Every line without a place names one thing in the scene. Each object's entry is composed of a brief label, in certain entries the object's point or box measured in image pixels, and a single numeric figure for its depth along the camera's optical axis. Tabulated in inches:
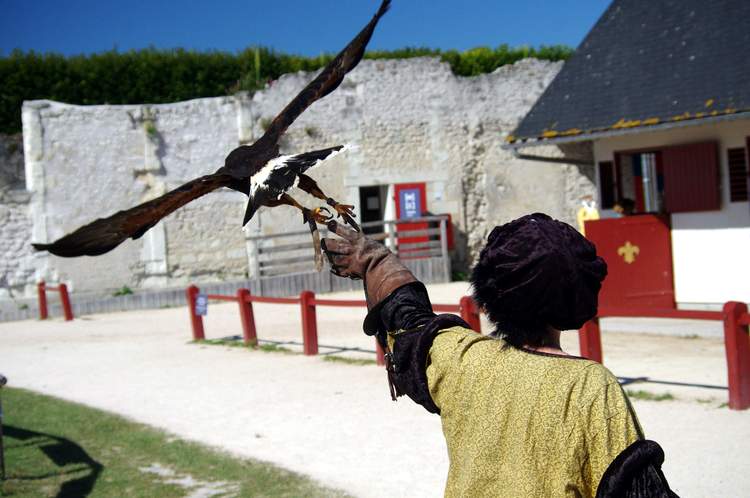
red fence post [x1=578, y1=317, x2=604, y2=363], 314.2
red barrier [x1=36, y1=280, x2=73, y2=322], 680.4
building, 475.8
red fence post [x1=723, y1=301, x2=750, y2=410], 272.2
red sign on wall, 847.7
